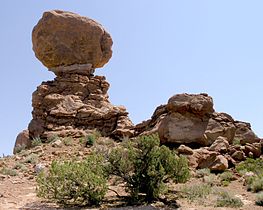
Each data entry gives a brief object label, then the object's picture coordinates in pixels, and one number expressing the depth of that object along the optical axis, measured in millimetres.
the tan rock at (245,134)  17794
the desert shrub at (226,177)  13520
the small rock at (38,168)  14092
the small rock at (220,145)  15836
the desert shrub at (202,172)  13898
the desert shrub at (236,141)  17431
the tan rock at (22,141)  19219
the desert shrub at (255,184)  12184
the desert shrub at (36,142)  18306
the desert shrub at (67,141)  17547
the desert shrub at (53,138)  18097
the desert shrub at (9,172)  13994
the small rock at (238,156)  15672
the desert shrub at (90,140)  17688
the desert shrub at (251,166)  14178
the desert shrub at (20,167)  14672
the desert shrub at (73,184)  10445
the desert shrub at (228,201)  10454
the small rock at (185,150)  15398
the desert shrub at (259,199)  10820
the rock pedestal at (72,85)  19500
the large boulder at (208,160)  14516
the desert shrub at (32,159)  15591
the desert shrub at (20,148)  18988
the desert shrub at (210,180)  13023
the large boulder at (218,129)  16953
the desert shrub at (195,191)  11369
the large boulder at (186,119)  16875
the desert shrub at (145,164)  11258
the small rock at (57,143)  17164
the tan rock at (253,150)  16391
